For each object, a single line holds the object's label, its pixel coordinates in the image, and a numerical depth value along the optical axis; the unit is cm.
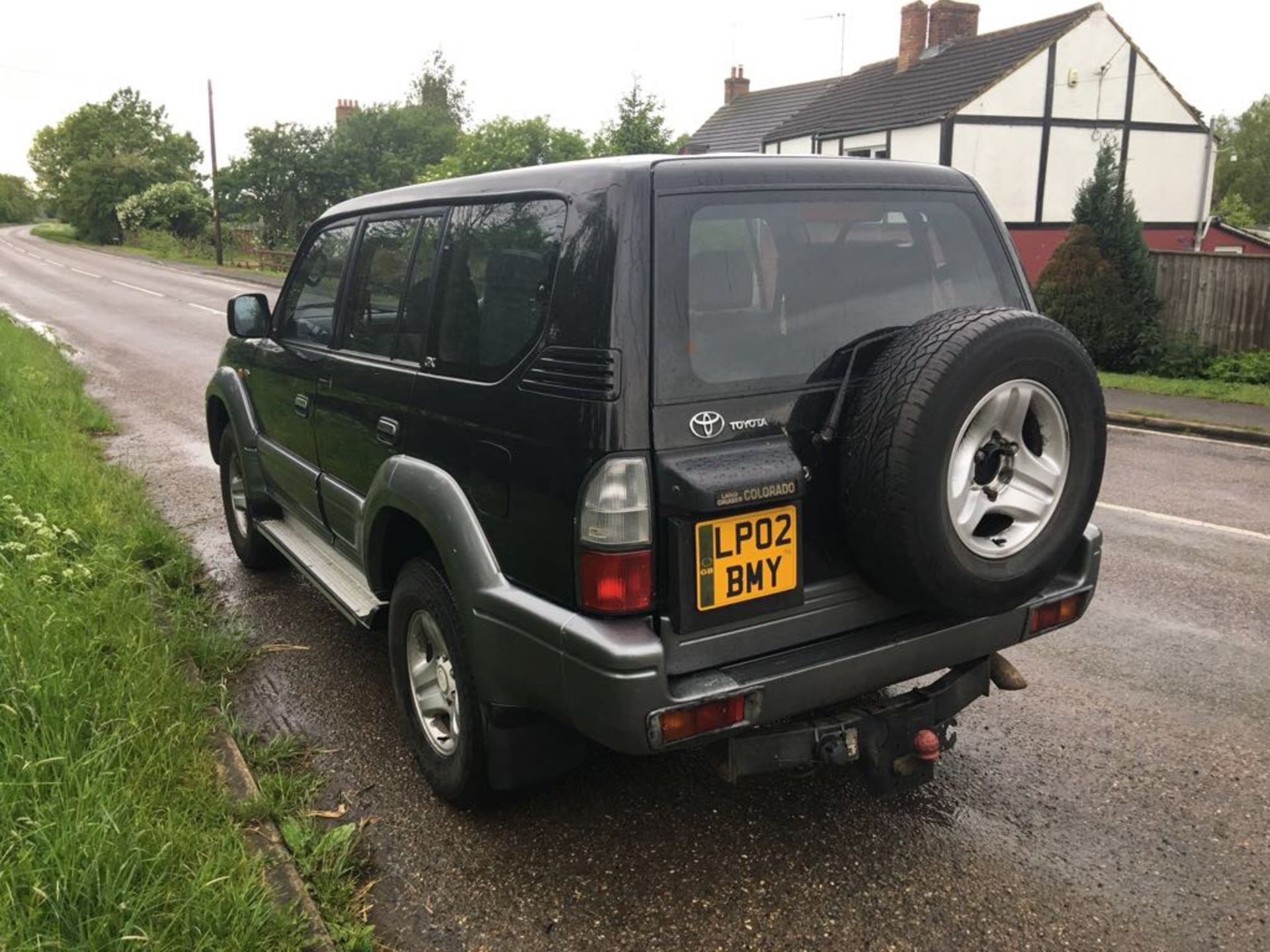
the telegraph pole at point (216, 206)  4431
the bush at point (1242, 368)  1362
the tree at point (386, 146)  4881
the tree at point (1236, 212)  5591
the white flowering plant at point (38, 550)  438
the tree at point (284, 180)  4619
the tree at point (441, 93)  8000
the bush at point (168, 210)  5962
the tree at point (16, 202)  12294
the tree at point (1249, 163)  7006
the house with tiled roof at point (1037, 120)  2458
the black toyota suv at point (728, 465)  255
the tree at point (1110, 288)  1470
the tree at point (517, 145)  3012
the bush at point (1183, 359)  1431
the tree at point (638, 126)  2484
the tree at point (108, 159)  6606
